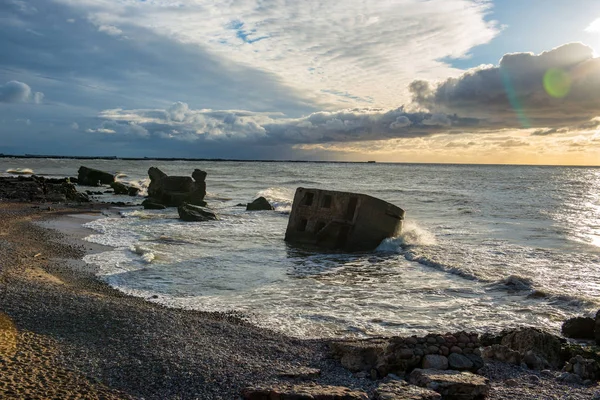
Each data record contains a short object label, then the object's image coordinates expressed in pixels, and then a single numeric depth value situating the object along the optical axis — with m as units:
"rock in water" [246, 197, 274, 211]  29.50
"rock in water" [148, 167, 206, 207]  30.66
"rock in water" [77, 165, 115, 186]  47.03
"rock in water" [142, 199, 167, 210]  28.34
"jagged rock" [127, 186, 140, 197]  38.22
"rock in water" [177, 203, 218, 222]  23.25
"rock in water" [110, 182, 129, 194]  38.84
